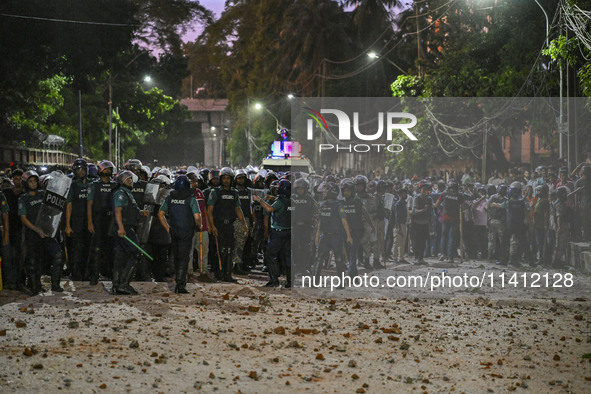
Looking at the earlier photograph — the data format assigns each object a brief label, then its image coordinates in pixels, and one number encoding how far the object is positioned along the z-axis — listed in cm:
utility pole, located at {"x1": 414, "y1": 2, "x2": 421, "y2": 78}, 3335
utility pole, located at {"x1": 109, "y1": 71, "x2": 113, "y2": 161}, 4145
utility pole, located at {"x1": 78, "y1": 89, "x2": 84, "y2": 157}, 3450
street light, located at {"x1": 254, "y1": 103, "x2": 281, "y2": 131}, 5759
